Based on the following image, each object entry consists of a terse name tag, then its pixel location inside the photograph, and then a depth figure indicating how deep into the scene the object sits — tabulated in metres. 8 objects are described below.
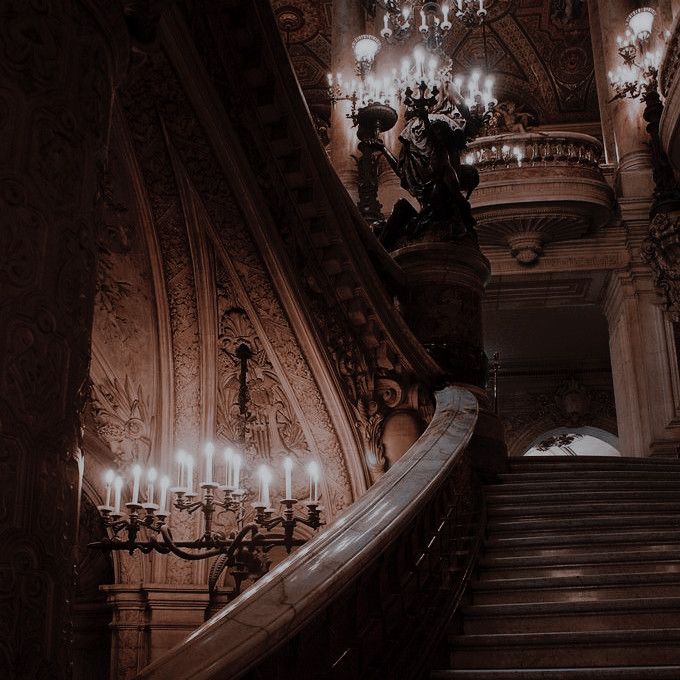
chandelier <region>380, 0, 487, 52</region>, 10.98
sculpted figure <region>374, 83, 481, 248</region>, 7.76
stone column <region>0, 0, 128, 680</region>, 1.98
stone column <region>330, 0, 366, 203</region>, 14.61
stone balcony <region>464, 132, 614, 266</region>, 13.62
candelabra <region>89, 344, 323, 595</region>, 4.98
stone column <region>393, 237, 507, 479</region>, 7.35
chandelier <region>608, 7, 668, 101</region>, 13.17
